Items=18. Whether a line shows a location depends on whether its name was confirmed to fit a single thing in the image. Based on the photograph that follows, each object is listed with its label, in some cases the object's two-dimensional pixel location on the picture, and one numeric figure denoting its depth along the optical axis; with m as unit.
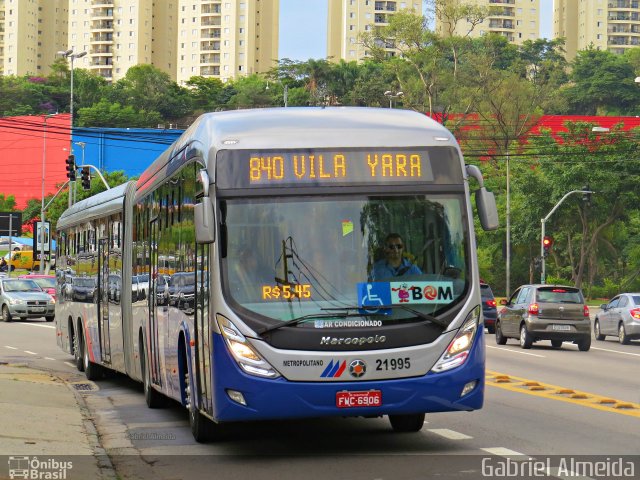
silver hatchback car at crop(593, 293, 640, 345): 34.91
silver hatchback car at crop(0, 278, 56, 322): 45.31
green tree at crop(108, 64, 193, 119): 156.62
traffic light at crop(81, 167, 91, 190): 55.84
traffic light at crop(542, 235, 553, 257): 59.75
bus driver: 11.30
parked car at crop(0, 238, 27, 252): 109.20
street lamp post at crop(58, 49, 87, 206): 70.45
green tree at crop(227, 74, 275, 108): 153.00
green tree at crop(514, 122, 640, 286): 73.50
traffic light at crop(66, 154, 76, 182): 55.59
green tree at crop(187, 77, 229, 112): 162.50
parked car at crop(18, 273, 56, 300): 50.60
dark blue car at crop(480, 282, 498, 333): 39.59
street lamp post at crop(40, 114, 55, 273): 63.43
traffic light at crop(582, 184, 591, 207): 62.00
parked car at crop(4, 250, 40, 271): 103.06
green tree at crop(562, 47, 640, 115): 154.12
